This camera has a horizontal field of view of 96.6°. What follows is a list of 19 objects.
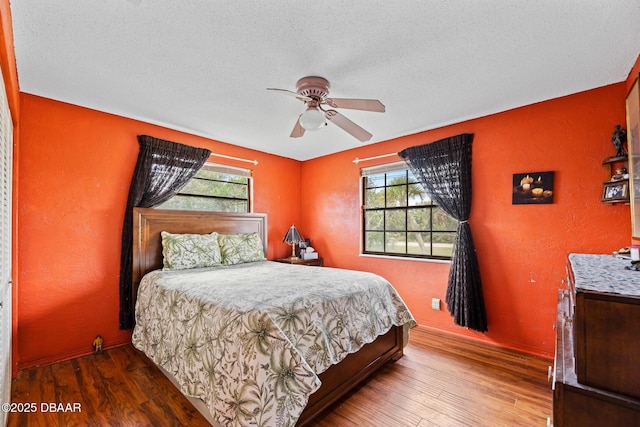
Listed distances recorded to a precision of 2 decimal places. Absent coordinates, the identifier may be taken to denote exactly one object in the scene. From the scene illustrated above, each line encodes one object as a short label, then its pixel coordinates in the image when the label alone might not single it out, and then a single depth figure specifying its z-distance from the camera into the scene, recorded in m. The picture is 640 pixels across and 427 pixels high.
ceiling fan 2.02
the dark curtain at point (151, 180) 2.88
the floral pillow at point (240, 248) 3.31
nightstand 4.11
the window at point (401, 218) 3.39
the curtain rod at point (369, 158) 3.75
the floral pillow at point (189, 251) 2.90
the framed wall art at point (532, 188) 2.60
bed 1.48
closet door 1.49
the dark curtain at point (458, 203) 2.89
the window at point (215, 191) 3.53
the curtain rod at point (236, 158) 3.74
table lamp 4.29
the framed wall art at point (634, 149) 1.60
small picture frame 2.10
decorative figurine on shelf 2.16
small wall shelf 2.11
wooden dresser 0.85
